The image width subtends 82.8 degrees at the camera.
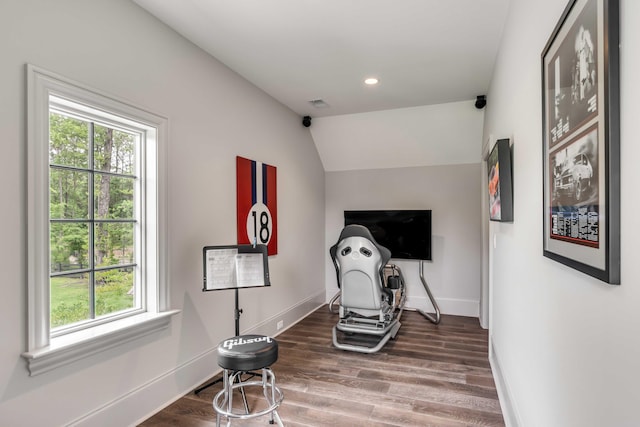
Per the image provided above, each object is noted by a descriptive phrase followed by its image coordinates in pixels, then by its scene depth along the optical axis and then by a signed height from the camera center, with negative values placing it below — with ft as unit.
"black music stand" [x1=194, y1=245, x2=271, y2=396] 8.91 -1.28
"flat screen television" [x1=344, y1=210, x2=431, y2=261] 16.20 -0.60
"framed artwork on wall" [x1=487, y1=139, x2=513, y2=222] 7.26 +0.72
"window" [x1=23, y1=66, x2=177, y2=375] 5.95 -0.07
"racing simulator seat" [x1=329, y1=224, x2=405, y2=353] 12.00 -2.46
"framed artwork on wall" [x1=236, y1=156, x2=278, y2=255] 11.47 +0.48
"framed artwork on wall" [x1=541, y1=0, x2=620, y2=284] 2.72 +0.69
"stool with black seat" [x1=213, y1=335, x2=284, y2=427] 6.82 -2.70
